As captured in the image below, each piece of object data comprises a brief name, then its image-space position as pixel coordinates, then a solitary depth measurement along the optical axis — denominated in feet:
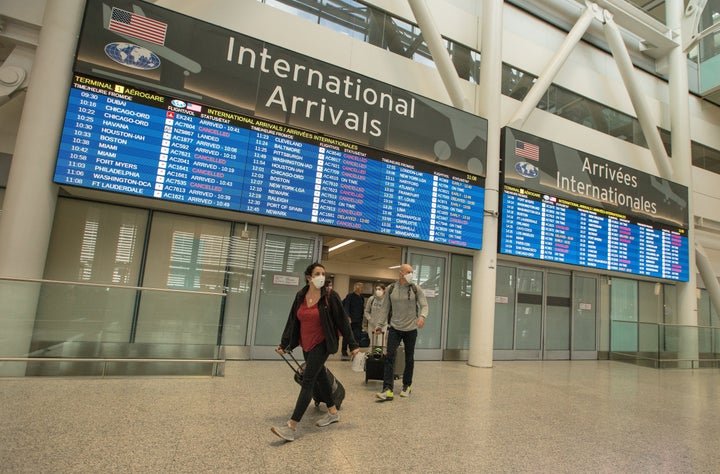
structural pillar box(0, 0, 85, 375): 16.14
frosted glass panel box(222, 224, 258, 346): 21.99
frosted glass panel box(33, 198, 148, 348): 15.43
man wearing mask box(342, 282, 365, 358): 25.59
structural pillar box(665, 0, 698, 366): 34.96
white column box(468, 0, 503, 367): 25.50
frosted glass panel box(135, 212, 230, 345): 20.98
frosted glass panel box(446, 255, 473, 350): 27.96
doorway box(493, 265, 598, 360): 30.14
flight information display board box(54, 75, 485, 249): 17.30
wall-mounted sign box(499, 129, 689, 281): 27.37
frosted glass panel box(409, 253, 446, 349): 26.96
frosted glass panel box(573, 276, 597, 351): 33.24
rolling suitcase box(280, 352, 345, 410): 12.26
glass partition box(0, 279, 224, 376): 14.35
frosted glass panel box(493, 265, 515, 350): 29.71
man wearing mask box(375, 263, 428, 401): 15.74
